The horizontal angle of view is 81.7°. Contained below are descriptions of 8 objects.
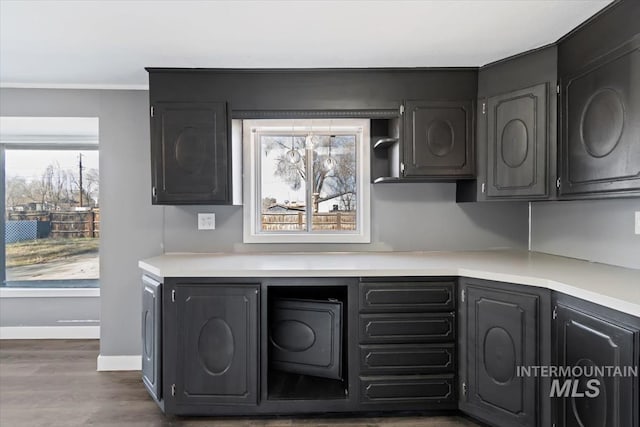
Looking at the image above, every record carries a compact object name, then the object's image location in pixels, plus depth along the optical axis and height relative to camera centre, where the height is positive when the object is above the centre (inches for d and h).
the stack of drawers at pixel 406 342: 83.7 -30.1
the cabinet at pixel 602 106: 63.8 +19.5
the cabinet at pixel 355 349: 82.4 -31.5
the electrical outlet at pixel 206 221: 112.1 -3.4
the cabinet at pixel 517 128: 85.3 +19.6
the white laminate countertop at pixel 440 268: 63.6 -13.3
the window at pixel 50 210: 139.9 +0.1
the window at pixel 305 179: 114.9 +9.6
